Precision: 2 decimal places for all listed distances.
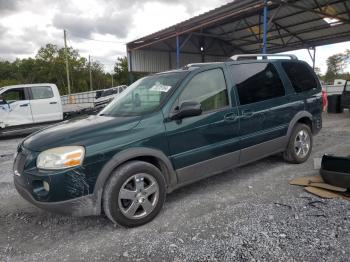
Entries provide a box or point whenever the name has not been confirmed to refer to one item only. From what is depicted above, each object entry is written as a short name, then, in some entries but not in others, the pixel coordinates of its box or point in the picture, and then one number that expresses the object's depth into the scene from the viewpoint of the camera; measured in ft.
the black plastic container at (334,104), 46.20
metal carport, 49.16
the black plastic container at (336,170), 12.19
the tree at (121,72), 235.20
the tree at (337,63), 214.69
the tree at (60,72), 226.38
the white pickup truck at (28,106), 34.12
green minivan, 9.63
